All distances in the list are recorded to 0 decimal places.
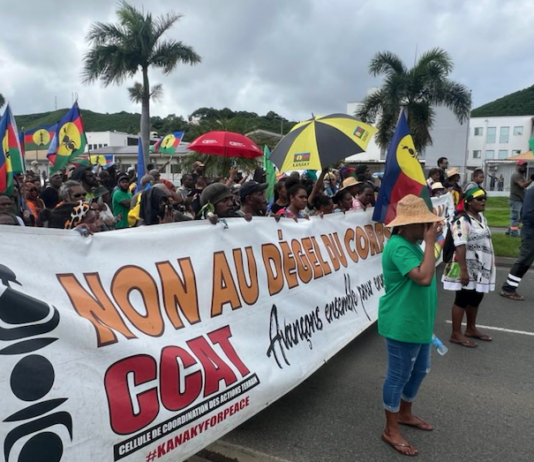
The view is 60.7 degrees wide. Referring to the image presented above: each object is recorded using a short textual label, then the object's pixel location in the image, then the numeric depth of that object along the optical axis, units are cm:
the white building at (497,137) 6538
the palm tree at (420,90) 2302
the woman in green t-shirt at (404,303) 279
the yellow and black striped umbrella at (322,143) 519
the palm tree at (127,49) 2228
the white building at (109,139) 6669
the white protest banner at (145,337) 189
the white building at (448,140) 5731
